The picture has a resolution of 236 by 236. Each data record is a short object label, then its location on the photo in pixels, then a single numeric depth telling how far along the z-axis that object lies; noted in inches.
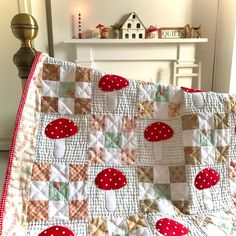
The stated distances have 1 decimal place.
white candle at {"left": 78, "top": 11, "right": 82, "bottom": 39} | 108.2
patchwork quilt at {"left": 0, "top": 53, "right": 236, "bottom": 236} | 39.4
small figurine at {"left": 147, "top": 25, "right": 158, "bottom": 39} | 110.1
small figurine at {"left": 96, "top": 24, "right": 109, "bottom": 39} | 108.2
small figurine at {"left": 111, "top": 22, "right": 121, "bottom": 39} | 109.9
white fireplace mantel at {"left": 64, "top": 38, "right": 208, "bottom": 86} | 109.2
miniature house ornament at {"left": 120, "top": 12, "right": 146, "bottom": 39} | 108.8
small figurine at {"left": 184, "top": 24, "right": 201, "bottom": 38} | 112.3
